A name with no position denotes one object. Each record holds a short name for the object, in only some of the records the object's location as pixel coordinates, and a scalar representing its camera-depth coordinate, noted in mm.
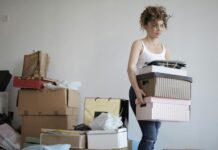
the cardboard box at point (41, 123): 2549
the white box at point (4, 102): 2968
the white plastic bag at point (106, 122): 1986
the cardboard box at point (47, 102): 2531
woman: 1560
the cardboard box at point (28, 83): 2592
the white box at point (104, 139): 1932
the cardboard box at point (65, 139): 1919
